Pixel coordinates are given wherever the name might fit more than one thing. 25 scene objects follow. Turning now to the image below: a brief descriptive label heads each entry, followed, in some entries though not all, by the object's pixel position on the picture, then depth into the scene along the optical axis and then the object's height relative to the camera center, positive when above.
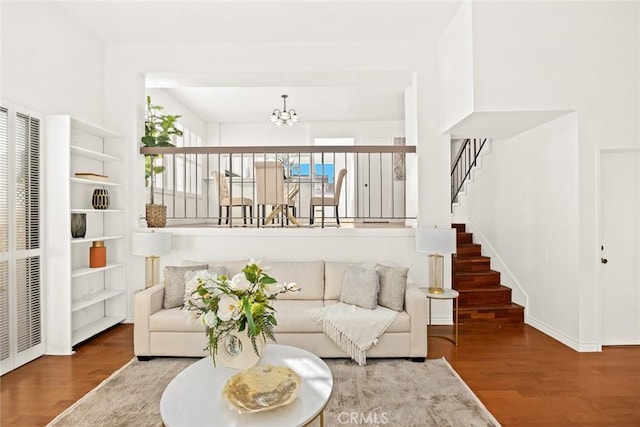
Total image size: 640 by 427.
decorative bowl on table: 1.71 -0.89
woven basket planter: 4.67 -0.01
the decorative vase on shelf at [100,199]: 4.09 +0.18
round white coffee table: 1.65 -0.96
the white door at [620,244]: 3.76 -0.31
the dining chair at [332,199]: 5.74 +0.25
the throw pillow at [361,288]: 3.51 -0.75
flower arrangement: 2.04 -0.53
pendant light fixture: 6.83 +1.88
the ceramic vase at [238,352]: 2.13 -0.84
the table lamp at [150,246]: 3.98 -0.37
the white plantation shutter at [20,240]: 3.10 -0.24
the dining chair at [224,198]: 5.84 +0.29
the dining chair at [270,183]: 5.25 +0.47
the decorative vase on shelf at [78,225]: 3.75 -0.12
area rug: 2.37 -1.38
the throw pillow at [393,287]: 3.46 -0.73
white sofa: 3.30 -1.12
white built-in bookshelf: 3.52 -0.22
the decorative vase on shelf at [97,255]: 4.05 -0.48
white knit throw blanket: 3.22 -1.06
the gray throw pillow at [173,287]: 3.57 -0.74
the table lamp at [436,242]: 3.74 -0.29
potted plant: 4.68 +0.93
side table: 3.71 -0.86
